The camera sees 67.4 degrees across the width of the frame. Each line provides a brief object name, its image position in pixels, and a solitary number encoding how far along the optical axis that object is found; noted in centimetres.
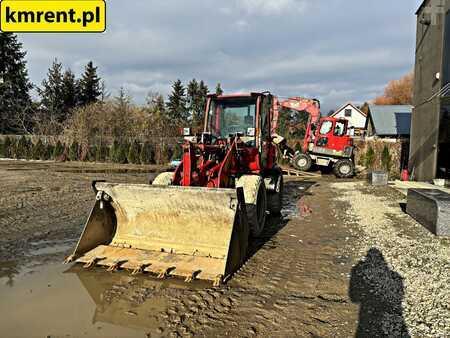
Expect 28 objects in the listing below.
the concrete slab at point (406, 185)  1122
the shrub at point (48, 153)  2183
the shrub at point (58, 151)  2148
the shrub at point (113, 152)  2045
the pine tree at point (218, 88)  4227
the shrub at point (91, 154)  2125
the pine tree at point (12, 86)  3161
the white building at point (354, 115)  4859
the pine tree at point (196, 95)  4684
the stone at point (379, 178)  1232
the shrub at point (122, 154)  2033
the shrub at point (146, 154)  2025
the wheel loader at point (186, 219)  391
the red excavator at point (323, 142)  1527
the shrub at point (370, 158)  1919
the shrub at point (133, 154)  2023
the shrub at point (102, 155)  2089
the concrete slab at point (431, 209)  555
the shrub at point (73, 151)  2122
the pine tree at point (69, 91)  3694
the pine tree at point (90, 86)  3881
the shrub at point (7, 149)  2275
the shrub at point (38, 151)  2178
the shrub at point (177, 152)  2036
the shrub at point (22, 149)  2217
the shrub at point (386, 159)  1853
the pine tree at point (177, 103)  4550
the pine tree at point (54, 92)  3625
